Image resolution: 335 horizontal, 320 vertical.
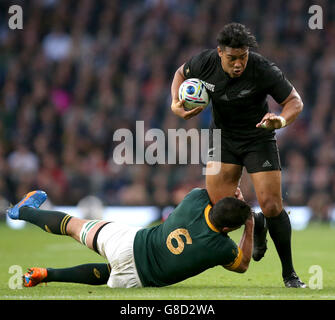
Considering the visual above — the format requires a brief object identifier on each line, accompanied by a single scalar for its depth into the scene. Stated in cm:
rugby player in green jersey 1136
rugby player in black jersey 1239
